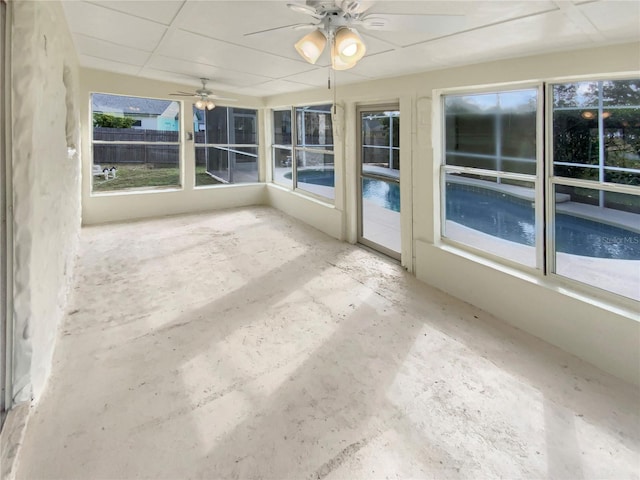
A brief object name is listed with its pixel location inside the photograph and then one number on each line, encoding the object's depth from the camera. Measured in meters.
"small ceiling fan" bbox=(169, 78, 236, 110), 5.67
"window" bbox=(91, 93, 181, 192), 6.48
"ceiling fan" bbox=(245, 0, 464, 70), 1.99
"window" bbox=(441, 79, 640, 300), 2.63
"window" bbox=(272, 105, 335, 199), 6.15
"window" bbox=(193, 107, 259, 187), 7.75
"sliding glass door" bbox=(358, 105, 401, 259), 4.70
